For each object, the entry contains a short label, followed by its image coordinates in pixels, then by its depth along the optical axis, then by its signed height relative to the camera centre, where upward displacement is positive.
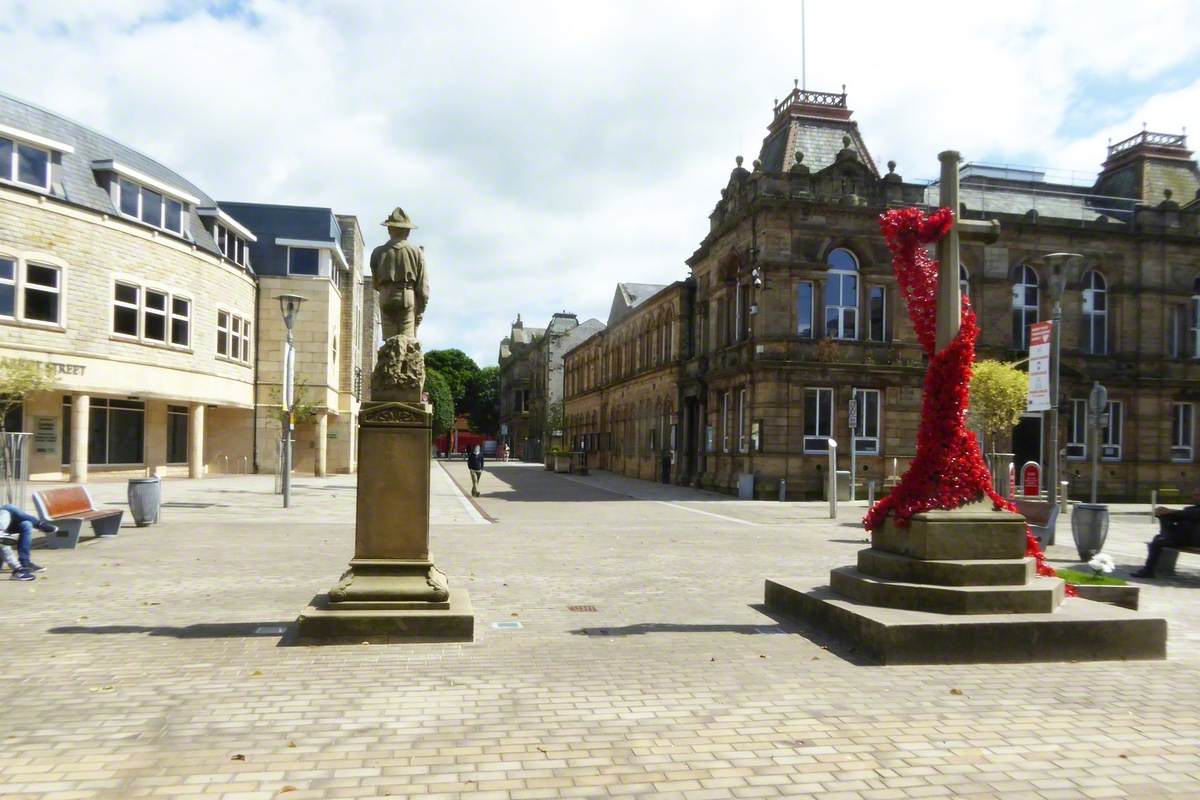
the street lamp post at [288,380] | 21.83 +0.97
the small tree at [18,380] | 19.39 +0.68
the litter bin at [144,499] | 16.23 -1.59
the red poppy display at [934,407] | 7.96 +0.19
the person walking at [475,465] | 29.40 -1.56
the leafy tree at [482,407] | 116.62 +1.57
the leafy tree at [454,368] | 113.71 +6.45
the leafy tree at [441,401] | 97.14 +1.84
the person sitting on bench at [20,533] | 10.48 -1.48
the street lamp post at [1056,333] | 15.26 +1.73
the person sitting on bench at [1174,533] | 12.27 -1.42
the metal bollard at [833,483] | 22.05 -1.46
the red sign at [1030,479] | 24.28 -1.40
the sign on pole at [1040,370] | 15.15 +1.01
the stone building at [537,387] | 81.00 +3.53
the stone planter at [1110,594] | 8.91 -1.66
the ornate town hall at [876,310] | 29.97 +4.29
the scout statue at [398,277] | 8.13 +1.29
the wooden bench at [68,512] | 12.81 -1.52
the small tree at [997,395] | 24.44 +0.90
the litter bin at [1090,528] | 13.84 -1.54
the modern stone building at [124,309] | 26.67 +3.62
